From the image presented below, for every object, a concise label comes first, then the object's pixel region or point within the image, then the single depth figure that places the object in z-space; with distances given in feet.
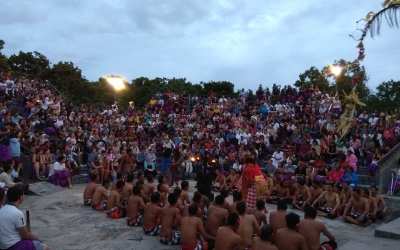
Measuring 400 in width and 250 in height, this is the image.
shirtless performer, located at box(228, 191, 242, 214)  22.76
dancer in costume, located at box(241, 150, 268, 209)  29.01
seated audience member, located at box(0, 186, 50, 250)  13.74
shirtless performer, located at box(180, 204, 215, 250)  19.31
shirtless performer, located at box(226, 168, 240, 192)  38.67
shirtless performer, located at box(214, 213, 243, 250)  16.98
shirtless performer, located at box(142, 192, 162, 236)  23.30
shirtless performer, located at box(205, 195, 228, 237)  21.06
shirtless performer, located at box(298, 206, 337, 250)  18.53
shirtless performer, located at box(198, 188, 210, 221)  24.58
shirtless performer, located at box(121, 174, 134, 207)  29.60
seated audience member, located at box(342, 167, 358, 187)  35.19
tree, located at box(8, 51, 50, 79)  108.88
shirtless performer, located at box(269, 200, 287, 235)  20.44
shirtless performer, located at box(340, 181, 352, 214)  30.30
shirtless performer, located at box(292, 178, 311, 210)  31.87
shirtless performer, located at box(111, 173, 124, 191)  29.68
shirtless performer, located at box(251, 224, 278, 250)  15.40
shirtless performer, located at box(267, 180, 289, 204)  34.27
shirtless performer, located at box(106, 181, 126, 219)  28.02
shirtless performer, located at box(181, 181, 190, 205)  26.32
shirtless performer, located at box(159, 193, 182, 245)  21.63
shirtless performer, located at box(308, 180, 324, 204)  31.78
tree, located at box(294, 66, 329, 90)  98.53
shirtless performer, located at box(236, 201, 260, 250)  19.26
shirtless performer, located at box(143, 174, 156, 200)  29.45
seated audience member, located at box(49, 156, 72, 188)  40.11
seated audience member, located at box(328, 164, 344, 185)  36.22
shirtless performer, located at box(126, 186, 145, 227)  25.58
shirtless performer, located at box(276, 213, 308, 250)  16.75
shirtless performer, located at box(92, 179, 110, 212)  30.32
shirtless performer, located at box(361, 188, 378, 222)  28.09
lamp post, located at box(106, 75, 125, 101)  88.00
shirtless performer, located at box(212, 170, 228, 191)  40.02
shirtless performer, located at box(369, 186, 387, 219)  28.47
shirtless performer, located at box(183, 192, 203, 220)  21.95
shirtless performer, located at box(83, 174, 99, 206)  31.71
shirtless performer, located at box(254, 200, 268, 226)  21.45
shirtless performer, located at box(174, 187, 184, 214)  23.43
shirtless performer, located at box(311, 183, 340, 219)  29.43
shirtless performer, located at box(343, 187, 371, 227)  27.34
